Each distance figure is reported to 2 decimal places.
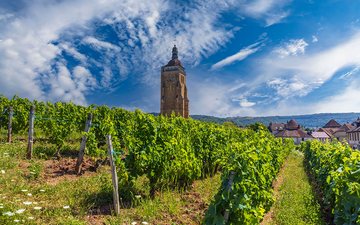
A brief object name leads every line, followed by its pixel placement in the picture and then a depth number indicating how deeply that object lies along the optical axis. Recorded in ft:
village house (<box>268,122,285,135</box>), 400.71
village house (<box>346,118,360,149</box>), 213.25
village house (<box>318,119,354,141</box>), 283.63
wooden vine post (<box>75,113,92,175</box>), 29.31
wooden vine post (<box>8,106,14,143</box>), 43.42
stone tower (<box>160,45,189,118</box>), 278.46
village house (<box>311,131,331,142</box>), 303.15
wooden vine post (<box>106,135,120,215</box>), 20.93
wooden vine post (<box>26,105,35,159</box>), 33.81
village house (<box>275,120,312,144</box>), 297.41
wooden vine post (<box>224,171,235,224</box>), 16.35
